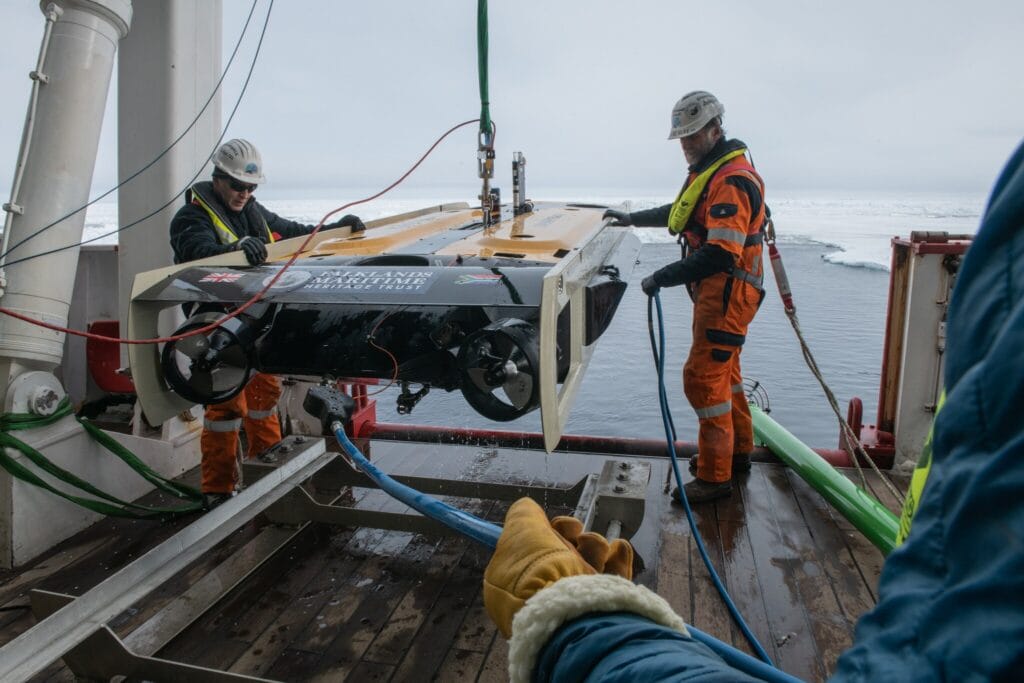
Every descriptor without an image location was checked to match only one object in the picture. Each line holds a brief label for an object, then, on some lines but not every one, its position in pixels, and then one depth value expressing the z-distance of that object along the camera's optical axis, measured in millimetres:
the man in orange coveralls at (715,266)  3014
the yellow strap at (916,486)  600
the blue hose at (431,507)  1892
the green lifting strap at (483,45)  2732
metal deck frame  1781
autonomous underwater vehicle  1944
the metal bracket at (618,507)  2643
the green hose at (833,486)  2721
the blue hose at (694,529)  2068
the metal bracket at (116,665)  1873
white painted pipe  2691
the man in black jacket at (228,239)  3088
